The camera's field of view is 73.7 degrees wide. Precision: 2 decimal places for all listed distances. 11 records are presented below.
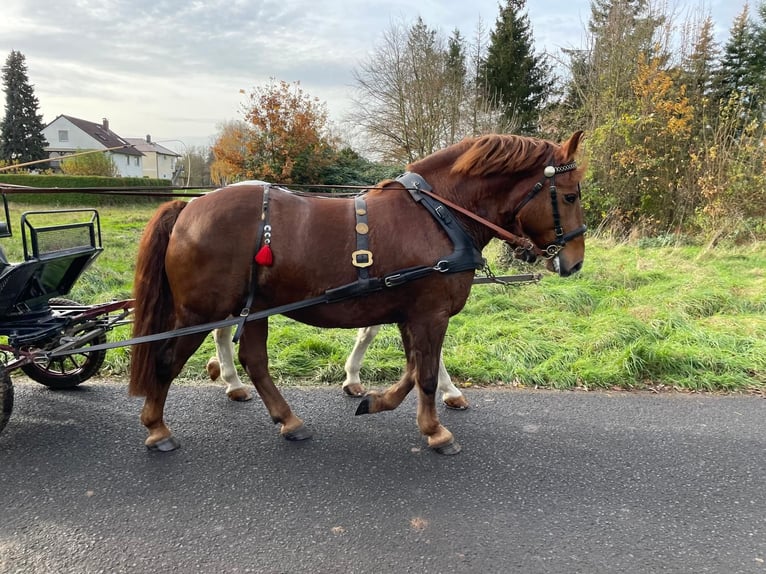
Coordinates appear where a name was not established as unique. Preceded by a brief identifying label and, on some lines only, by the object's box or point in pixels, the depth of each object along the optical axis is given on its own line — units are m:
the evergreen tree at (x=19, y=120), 40.12
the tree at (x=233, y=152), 19.53
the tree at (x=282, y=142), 19.34
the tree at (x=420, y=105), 18.33
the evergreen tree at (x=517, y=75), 22.20
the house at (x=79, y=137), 52.25
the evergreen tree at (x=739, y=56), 17.27
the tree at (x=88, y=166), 31.89
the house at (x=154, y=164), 55.19
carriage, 3.00
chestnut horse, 2.77
